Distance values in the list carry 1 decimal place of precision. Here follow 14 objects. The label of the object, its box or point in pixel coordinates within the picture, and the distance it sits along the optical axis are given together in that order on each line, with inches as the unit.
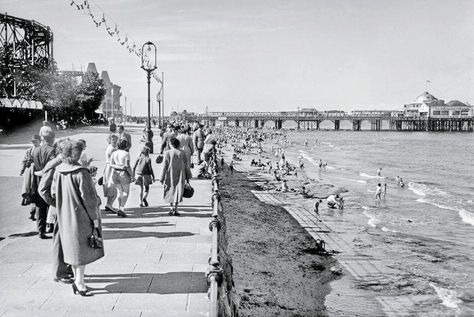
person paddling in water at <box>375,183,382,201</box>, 1007.8
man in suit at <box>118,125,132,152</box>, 433.4
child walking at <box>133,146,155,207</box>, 420.5
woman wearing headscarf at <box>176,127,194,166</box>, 502.3
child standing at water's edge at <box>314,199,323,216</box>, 791.1
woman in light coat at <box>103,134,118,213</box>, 368.5
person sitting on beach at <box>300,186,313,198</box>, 973.8
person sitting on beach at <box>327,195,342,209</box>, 867.4
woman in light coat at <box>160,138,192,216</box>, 377.1
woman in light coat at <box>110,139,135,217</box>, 365.4
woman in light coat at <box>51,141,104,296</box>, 206.4
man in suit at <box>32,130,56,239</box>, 296.7
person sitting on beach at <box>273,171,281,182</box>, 1160.8
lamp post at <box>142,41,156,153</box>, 822.6
